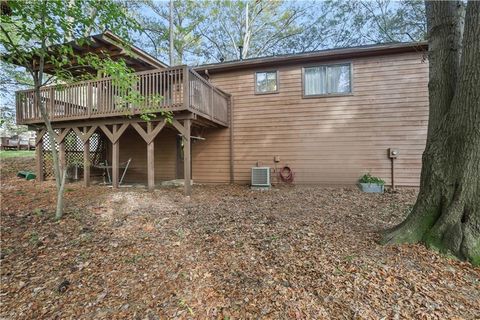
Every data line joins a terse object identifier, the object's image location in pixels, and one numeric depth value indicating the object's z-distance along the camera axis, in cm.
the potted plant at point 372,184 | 711
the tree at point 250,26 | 1822
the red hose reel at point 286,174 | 832
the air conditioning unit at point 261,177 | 795
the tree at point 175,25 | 1767
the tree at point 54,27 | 347
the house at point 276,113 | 718
